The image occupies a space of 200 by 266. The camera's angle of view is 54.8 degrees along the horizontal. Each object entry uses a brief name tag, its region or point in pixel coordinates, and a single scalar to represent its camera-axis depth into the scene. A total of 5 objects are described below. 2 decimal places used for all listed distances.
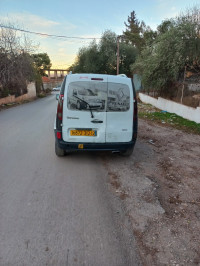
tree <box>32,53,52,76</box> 48.08
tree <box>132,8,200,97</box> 9.87
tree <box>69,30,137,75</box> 30.11
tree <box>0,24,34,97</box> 18.98
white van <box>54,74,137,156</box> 4.18
